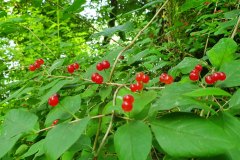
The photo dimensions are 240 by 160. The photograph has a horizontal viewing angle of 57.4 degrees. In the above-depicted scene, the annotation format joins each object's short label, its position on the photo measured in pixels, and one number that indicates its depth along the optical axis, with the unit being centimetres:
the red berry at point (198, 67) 21
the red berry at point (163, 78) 20
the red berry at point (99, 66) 23
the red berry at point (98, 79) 21
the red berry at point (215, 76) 17
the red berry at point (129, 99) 16
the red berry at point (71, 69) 27
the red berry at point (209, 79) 18
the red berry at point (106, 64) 24
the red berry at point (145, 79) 20
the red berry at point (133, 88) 19
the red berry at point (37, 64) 31
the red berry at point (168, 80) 20
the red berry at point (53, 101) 19
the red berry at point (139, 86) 19
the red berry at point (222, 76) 17
